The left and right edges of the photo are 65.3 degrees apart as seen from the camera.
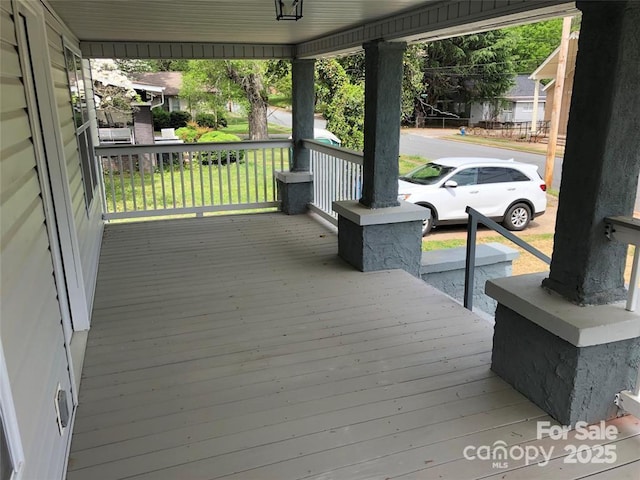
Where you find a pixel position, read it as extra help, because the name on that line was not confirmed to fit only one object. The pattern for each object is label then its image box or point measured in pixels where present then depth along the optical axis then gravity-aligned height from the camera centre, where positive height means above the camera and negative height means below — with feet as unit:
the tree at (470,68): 69.46 +4.10
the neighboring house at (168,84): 72.69 +2.10
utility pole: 33.74 -0.43
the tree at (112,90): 51.34 +0.88
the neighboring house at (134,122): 53.62 -2.58
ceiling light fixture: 10.03 +1.79
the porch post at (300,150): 20.58 -2.16
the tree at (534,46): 78.48 +7.75
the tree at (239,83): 48.93 +1.53
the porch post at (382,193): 13.82 -2.70
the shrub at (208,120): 66.13 -2.80
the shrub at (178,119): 69.62 -2.77
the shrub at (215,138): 44.09 -4.13
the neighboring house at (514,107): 84.38 -1.71
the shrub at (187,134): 59.52 -4.18
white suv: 26.66 -4.79
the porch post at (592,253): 6.84 -2.29
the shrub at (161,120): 69.31 -2.89
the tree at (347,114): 40.50 -1.31
